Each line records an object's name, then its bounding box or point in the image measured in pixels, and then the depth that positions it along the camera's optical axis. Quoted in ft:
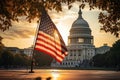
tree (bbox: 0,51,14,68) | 474.49
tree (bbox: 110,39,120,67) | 469.24
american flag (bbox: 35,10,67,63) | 86.28
